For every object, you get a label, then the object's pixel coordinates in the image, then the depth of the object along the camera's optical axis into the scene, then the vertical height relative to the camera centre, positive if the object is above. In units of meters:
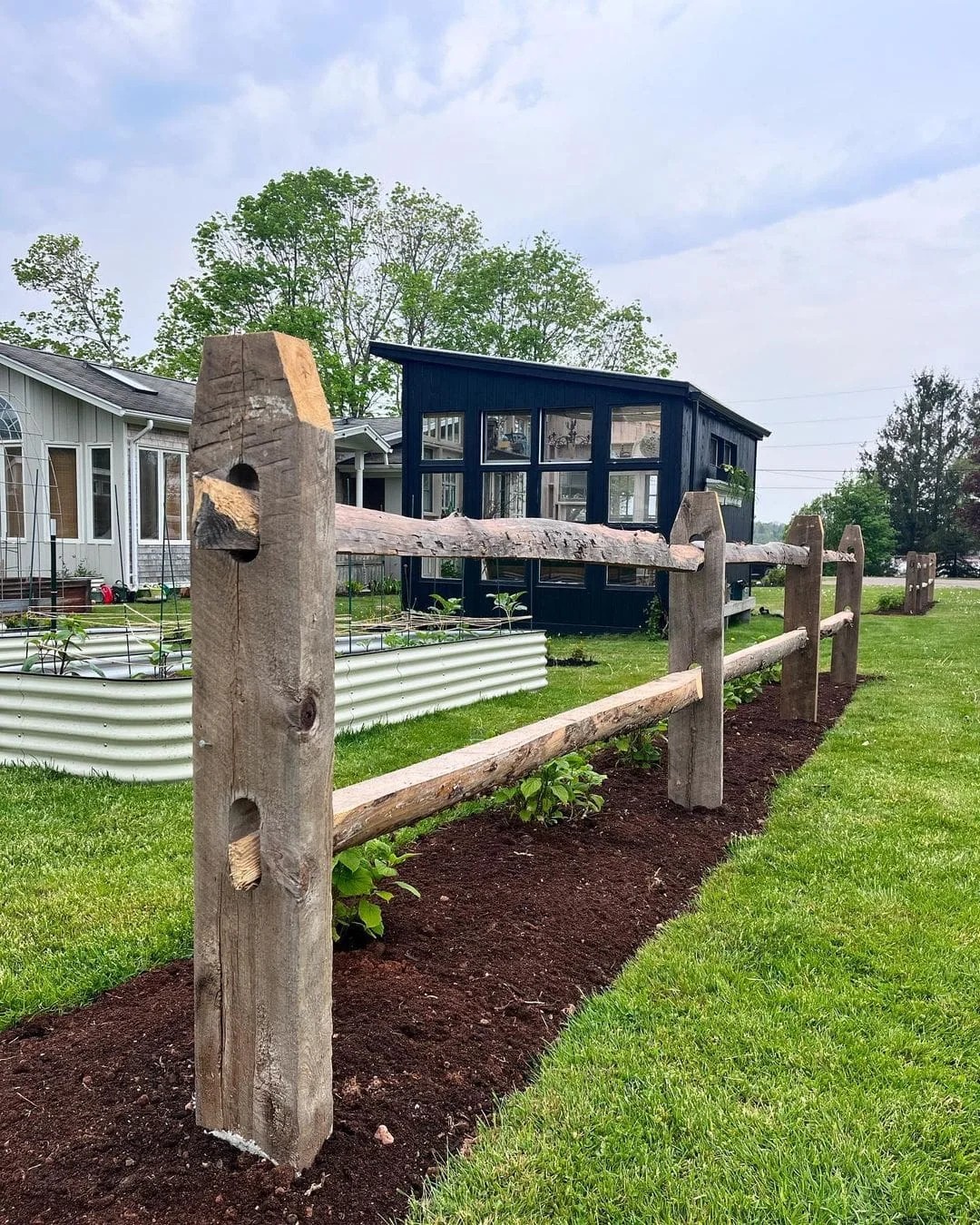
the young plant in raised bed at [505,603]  9.05 -0.48
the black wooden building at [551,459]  13.42 +1.74
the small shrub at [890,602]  17.17 -0.83
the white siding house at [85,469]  14.11 +1.55
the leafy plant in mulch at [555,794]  3.49 -1.01
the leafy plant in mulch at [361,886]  2.23 -0.90
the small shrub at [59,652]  5.00 -0.61
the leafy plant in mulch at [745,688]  6.37 -1.00
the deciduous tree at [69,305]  31.89 +10.06
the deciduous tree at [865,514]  38.50 +2.46
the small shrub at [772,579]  28.59 -0.61
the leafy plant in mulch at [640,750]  4.54 -1.05
